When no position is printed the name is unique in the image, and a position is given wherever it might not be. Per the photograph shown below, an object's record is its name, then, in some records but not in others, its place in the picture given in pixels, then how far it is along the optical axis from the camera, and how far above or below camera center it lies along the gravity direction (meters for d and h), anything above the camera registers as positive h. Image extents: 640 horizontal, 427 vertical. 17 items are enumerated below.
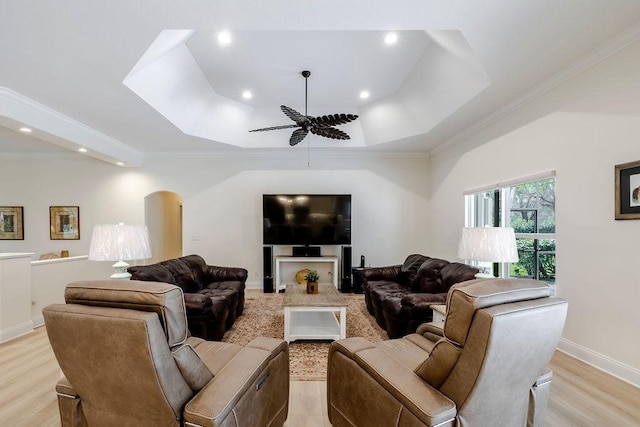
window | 3.27 -0.09
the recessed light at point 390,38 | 3.18 +1.99
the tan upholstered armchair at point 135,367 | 1.16 -0.65
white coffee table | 3.19 -1.33
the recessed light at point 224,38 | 3.12 +1.99
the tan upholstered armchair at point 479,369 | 1.18 -0.70
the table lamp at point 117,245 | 2.37 -0.24
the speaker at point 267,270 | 5.71 -1.12
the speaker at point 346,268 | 5.74 -1.10
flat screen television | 5.79 -0.12
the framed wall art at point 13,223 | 5.96 -0.14
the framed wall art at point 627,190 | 2.33 +0.18
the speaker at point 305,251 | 5.88 -0.76
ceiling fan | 3.44 +1.15
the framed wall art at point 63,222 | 5.98 -0.13
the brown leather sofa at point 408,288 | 3.02 -0.99
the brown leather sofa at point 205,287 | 3.00 -0.99
